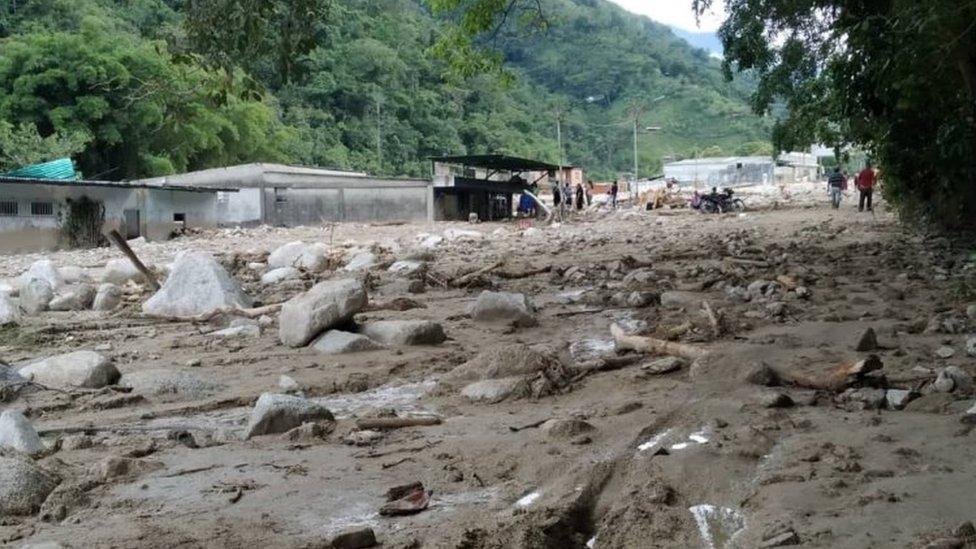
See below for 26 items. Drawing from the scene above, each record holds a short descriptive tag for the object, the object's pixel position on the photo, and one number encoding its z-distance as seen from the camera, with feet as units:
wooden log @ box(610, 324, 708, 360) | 20.53
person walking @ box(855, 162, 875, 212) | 80.79
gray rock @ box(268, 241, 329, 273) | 45.93
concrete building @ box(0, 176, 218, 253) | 82.84
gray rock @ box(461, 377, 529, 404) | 18.11
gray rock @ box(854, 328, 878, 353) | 20.40
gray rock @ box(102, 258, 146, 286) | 40.88
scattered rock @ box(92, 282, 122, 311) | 33.88
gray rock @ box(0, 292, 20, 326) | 29.86
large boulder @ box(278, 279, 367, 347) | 24.50
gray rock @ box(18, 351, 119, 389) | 20.15
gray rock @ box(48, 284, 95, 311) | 33.76
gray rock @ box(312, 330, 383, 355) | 23.38
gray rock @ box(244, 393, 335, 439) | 15.66
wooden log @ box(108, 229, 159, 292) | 35.81
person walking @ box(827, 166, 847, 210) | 95.64
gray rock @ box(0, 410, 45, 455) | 14.55
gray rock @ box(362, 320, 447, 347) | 24.22
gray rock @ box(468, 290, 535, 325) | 27.56
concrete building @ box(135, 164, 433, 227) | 115.03
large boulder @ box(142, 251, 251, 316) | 30.55
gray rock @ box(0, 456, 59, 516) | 11.83
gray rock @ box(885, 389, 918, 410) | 15.34
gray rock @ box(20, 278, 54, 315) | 33.55
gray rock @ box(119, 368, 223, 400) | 19.51
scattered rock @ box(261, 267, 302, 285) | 40.96
